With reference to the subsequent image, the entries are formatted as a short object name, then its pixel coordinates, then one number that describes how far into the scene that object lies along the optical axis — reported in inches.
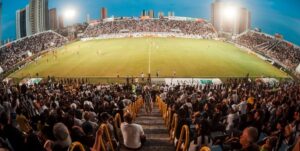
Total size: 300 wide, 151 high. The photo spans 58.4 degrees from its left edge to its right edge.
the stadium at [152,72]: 191.4
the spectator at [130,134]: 204.8
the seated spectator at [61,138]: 144.7
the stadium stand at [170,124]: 151.2
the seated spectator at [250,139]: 133.8
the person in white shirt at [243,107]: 306.1
